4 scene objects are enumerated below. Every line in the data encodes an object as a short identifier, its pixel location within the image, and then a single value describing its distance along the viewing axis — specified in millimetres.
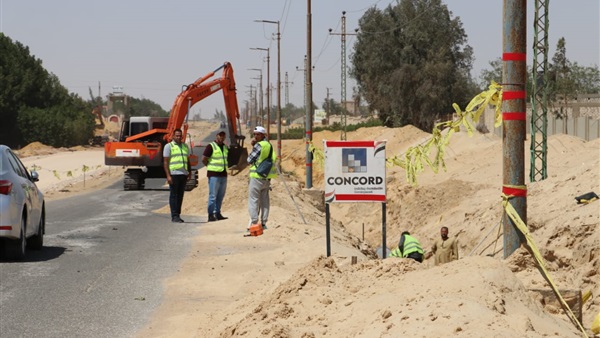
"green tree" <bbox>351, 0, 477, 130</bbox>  87250
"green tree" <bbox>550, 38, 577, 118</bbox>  64125
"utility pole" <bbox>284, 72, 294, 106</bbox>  143625
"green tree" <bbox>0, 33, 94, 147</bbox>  99562
